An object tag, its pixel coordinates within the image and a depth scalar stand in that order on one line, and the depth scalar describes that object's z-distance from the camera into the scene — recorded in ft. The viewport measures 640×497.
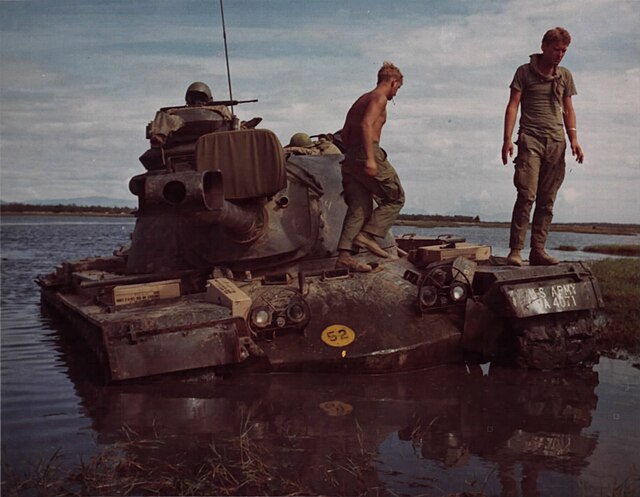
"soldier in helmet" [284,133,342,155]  28.78
